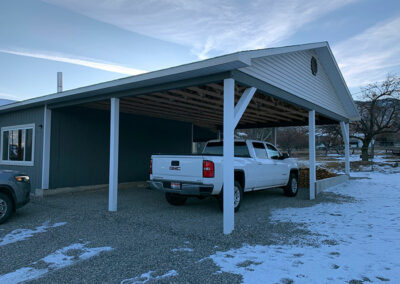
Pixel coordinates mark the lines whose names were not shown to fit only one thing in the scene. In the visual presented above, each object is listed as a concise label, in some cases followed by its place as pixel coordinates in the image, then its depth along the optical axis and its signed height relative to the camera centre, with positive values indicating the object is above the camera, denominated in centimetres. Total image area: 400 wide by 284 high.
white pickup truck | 635 -44
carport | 545 +162
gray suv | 598 -86
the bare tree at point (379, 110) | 2266 +371
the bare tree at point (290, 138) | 4503 +266
